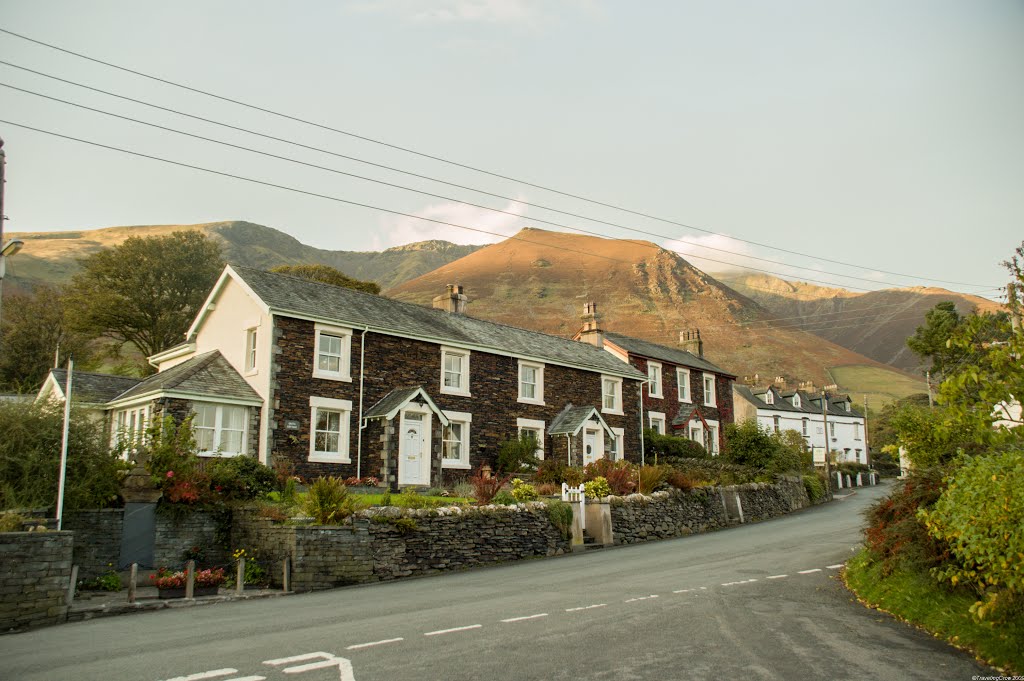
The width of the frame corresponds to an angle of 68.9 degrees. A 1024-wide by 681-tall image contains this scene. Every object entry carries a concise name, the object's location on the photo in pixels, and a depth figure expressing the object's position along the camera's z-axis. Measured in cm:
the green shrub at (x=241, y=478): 1948
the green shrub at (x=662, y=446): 3900
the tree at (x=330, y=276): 5431
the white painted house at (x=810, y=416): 6056
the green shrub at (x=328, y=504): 1775
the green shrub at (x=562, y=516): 2228
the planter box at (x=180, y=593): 1529
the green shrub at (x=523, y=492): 2255
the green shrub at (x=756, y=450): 3856
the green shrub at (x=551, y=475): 2792
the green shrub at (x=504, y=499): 2164
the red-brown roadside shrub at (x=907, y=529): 1168
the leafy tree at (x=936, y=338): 4988
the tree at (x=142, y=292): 4994
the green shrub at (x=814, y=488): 3969
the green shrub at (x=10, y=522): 1361
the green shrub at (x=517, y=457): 2980
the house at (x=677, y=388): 4166
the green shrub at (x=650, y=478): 2698
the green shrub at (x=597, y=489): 2488
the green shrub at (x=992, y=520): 795
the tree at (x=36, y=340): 5091
